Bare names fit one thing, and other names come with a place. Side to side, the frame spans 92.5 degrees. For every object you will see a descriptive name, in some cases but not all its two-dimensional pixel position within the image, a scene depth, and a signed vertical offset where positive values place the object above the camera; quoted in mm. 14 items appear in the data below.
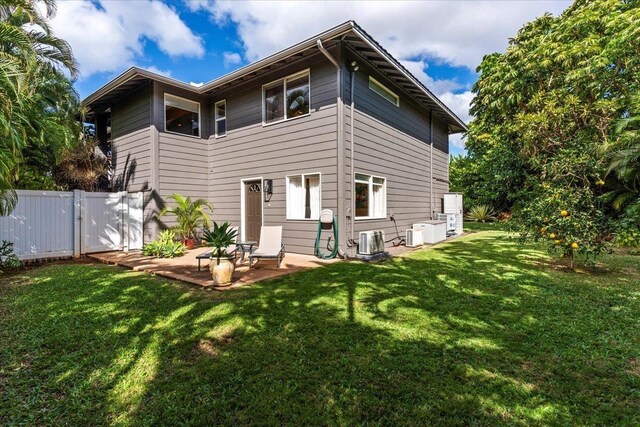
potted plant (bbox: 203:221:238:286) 5078 -722
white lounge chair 6849 -644
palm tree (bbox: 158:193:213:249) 9023 +15
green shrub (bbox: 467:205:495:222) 19812 +120
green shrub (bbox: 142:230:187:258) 7961 -847
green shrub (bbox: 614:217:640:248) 8133 -611
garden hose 7656 -775
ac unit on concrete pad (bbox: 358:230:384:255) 7551 -679
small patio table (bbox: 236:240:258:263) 6949 -727
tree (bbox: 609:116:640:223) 8630 +1535
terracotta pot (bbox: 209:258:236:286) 5070 -940
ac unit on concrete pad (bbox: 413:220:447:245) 10484 -557
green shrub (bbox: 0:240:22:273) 6684 -914
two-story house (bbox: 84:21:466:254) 7703 +2358
